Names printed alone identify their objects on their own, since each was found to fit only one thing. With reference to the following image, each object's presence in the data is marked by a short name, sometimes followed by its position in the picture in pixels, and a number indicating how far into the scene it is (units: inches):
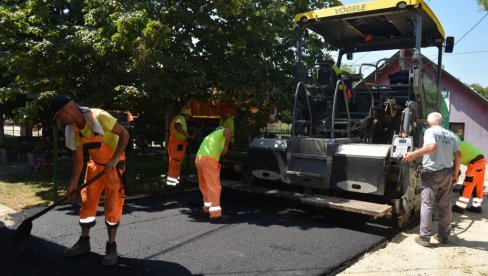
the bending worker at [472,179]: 260.5
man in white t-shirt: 187.6
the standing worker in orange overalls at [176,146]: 282.8
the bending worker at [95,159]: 147.1
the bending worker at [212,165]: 217.0
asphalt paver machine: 203.8
